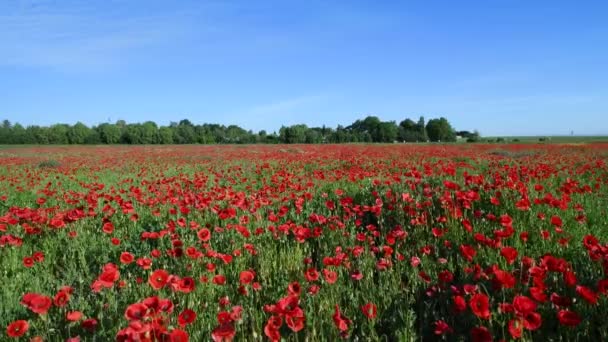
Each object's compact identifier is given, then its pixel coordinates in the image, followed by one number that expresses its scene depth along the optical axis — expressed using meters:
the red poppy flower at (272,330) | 1.83
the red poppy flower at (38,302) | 2.09
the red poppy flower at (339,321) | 1.98
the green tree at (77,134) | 91.94
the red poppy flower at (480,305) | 1.81
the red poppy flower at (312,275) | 2.60
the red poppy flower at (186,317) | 1.96
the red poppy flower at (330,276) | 2.61
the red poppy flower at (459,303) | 1.98
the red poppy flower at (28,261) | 3.25
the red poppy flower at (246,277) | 2.56
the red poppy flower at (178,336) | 1.65
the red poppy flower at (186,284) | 2.35
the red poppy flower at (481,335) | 1.74
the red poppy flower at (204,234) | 3.29
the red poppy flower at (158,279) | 2.37
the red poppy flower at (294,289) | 2.31
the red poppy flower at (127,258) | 2.92
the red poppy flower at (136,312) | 1.87
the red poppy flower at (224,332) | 1.83
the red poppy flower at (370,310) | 2.14
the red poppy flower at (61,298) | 2.24
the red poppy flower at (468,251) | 2.58
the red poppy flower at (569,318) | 1.80
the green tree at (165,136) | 95.06
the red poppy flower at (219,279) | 2.60
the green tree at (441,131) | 112.50
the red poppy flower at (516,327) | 1.77
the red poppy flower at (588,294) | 1.90
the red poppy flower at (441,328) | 2.01
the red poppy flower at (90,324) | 2.14
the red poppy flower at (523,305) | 1.81
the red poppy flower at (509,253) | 2.41
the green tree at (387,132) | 111.06
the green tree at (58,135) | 89.88
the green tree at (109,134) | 94.89
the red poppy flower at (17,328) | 1.99
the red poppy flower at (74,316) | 2.08
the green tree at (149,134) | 95.31
